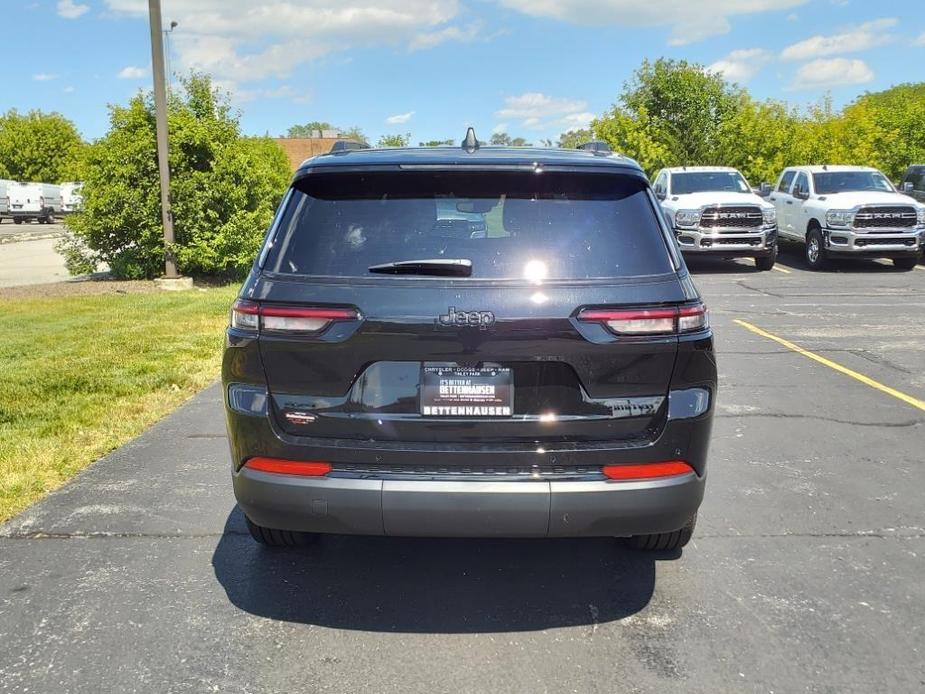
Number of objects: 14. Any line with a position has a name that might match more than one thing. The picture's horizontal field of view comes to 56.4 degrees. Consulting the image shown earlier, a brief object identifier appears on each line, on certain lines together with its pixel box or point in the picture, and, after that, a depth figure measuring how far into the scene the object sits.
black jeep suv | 3.16
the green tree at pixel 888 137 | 29.78
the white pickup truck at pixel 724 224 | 17.97
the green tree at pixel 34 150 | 67.38
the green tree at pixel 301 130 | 149.04
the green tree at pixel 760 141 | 28.72
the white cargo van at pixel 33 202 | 51.06
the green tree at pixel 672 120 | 31.27
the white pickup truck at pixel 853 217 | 17.50
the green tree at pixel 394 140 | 58.38
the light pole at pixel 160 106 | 14.12
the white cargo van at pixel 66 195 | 53.03
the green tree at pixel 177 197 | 14.95
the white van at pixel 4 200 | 50.64
